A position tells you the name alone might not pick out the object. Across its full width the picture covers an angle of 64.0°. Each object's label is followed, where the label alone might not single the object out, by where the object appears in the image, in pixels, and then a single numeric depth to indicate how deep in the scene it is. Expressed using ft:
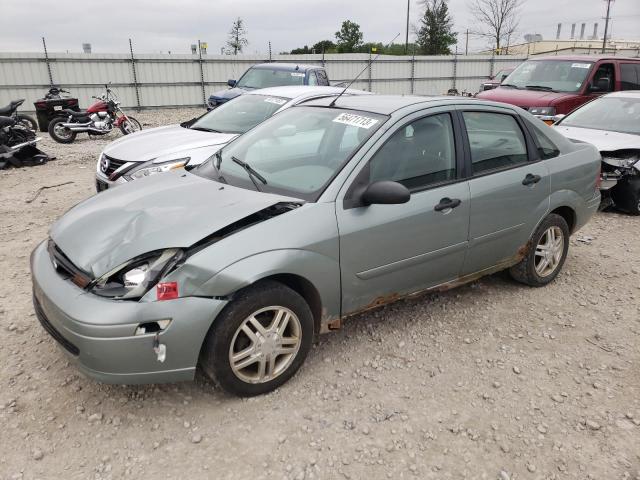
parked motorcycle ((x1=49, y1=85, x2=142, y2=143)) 39.73
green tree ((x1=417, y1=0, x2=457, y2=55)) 143.02
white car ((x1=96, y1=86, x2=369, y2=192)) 18.72
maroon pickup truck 30.60
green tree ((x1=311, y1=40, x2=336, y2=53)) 188.71
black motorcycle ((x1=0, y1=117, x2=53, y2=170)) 30.25
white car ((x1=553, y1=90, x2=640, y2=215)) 21.80
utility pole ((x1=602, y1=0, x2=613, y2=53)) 159.59
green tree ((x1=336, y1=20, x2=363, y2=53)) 207.31
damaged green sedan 8.50
